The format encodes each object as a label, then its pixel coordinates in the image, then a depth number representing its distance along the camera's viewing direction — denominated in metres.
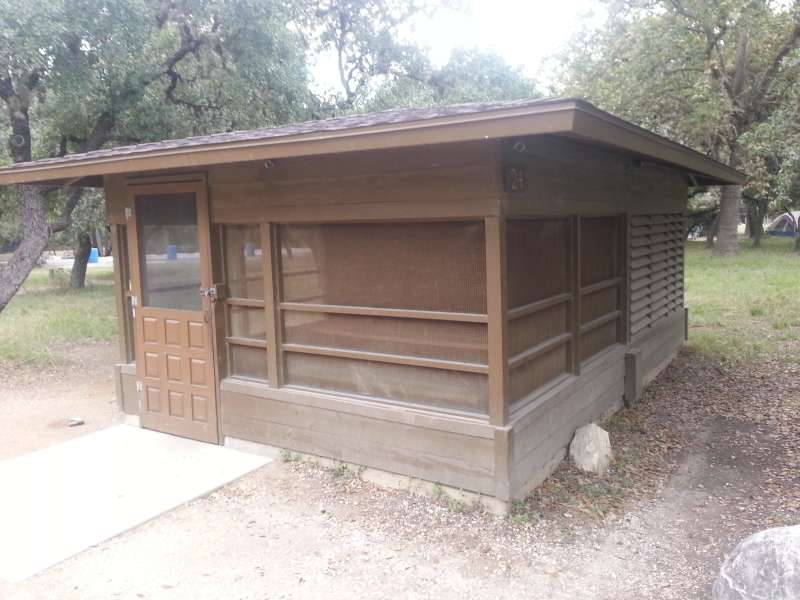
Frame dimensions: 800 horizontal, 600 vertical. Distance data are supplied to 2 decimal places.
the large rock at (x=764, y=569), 2.85
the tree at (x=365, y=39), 17.09
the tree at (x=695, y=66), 16.11
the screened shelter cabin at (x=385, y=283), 4.23
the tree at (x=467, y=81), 16.39
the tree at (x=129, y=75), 8.66
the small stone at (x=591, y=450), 5.09
